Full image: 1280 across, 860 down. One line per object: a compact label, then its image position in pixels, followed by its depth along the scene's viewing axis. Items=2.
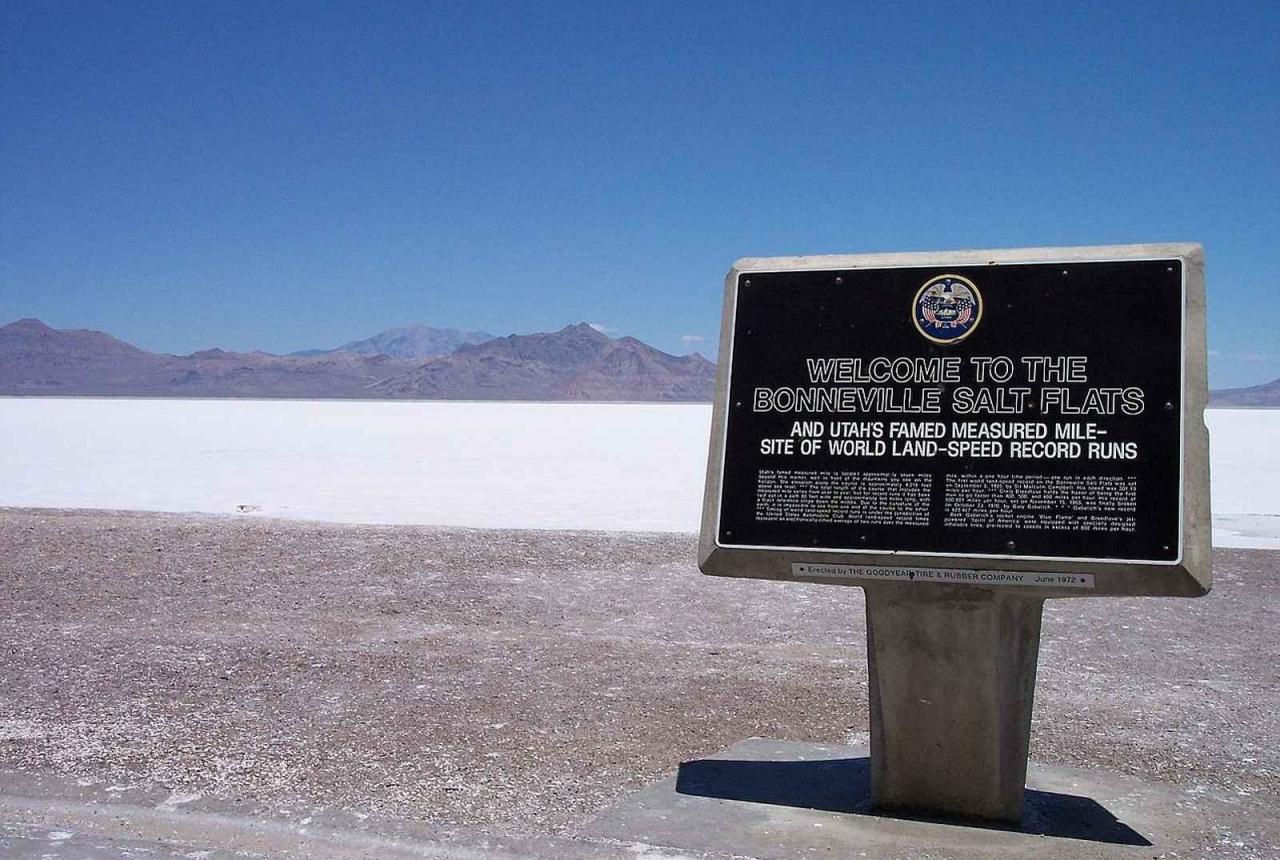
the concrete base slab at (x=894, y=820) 4.15
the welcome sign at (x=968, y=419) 4.10
